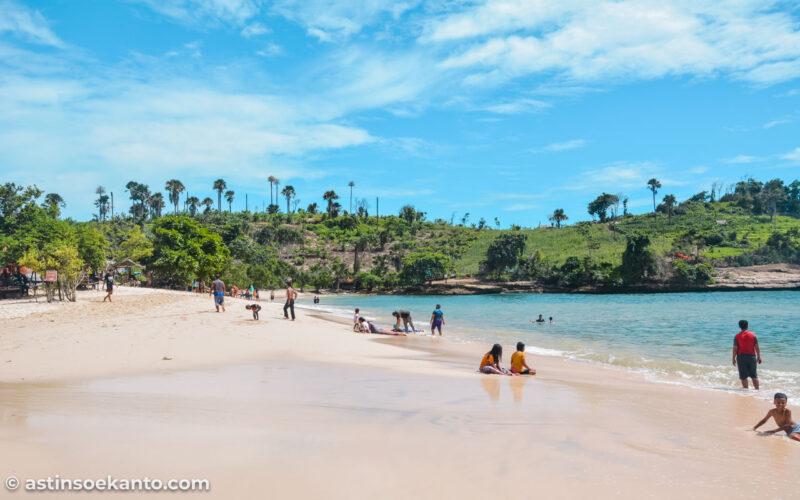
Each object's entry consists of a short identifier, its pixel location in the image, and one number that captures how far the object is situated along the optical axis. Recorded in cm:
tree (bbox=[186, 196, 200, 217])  14750
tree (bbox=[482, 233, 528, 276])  10738
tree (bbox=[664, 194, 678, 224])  13212
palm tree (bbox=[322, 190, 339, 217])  16112
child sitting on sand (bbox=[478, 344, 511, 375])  1116
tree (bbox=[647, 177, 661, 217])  13888
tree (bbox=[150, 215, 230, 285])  3981
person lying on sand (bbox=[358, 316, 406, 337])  2139
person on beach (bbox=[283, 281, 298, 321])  2043
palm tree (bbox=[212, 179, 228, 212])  15075
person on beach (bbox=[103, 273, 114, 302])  2589
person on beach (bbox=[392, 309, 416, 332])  2240
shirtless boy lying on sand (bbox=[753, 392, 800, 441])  655
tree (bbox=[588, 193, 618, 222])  14775
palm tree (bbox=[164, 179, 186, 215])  14375
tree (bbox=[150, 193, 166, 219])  15550
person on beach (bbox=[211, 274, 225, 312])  2194
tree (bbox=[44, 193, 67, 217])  13242
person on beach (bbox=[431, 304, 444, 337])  2189
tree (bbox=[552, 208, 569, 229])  14838
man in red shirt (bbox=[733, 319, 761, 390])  1041
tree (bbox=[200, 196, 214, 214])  14712
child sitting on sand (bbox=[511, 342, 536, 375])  1131
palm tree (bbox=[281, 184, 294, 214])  17375
